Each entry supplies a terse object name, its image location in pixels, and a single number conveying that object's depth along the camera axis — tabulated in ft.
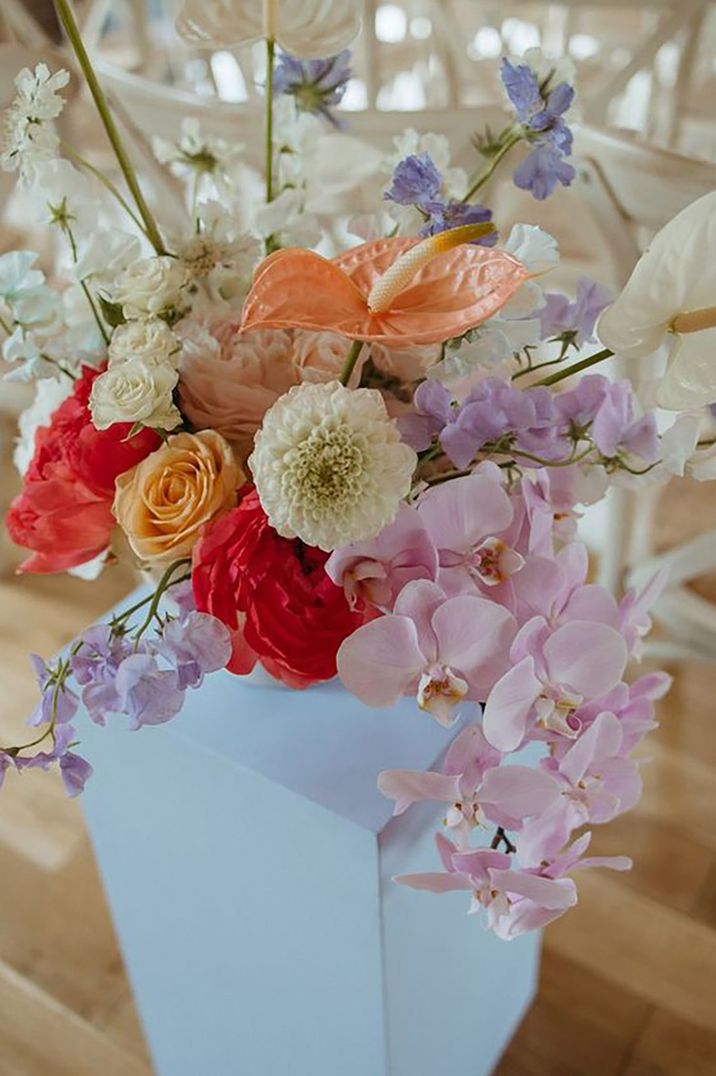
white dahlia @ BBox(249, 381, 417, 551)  1.70
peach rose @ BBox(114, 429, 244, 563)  2.04
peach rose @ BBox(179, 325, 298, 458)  2.14
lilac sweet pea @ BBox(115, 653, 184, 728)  1.89
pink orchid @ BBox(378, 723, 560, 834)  1.96
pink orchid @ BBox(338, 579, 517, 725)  1.92
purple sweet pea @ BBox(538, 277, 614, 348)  2.28
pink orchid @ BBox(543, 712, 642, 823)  2.01
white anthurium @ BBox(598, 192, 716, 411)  1.72
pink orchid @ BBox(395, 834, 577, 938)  2.04
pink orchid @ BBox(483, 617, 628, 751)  1.88
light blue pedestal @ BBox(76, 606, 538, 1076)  2.61
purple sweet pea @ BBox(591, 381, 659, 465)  2.16
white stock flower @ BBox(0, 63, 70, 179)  2.01
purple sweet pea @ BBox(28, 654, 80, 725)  1.99
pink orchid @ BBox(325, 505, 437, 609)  1.97
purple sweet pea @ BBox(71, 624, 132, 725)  1.92
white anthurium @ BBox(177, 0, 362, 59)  2.29
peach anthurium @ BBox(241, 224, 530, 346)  1.78
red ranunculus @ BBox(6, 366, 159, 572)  2.18
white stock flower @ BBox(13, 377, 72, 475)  2.53
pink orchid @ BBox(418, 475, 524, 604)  1.95
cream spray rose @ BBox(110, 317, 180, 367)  1.97
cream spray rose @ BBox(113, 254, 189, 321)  2.13
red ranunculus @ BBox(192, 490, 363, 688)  1.99
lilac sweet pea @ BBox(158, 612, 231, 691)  1.92
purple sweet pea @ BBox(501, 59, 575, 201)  2.08
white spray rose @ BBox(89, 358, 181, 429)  1.90
